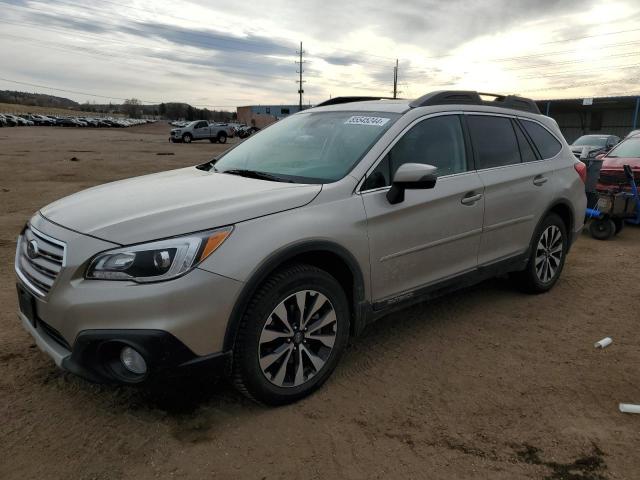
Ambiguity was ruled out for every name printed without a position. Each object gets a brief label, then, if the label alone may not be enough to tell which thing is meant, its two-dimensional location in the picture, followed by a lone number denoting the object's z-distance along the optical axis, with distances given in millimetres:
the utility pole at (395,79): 68500
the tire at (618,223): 7777
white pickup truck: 40844
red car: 8289
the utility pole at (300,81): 76075
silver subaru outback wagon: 2459
